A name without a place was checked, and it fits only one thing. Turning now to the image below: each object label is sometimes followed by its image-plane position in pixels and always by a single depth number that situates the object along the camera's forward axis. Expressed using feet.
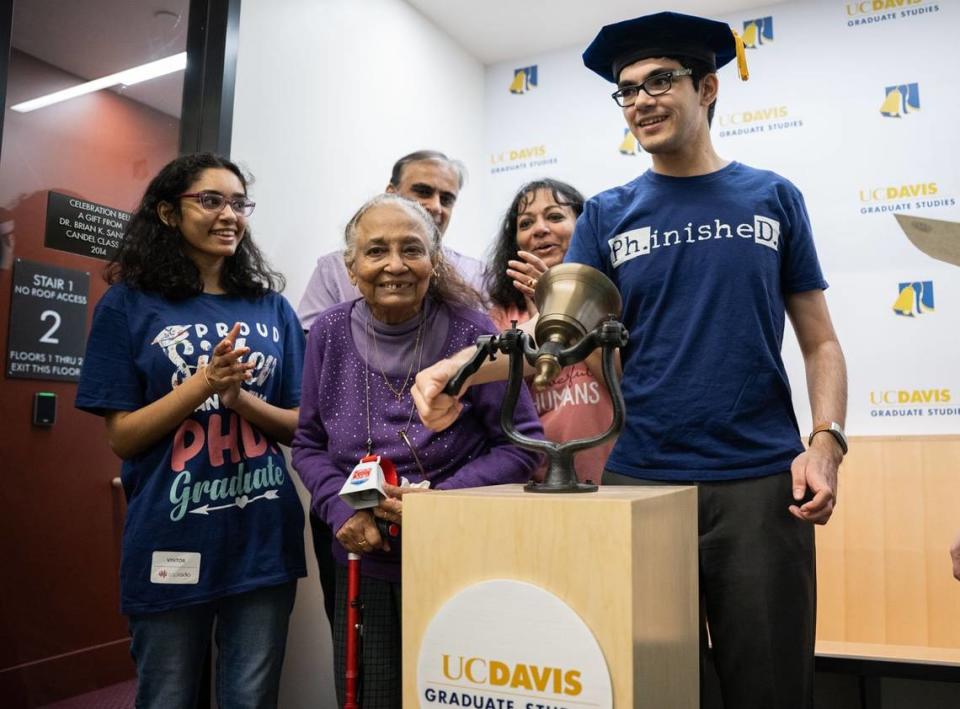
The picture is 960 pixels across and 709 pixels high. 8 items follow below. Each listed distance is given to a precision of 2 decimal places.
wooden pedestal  3.03
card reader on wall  8.10
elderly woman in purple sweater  4.89
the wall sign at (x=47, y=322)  7.84
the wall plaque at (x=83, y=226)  8.05
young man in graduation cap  4.30
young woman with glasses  5.71
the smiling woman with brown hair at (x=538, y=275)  6.16
